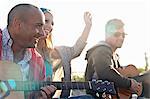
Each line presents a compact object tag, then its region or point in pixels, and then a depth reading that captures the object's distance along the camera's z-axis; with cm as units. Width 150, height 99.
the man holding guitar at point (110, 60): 380
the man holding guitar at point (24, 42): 279
